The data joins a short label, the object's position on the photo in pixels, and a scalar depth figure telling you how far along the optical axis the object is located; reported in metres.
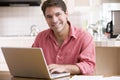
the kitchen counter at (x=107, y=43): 3.04
